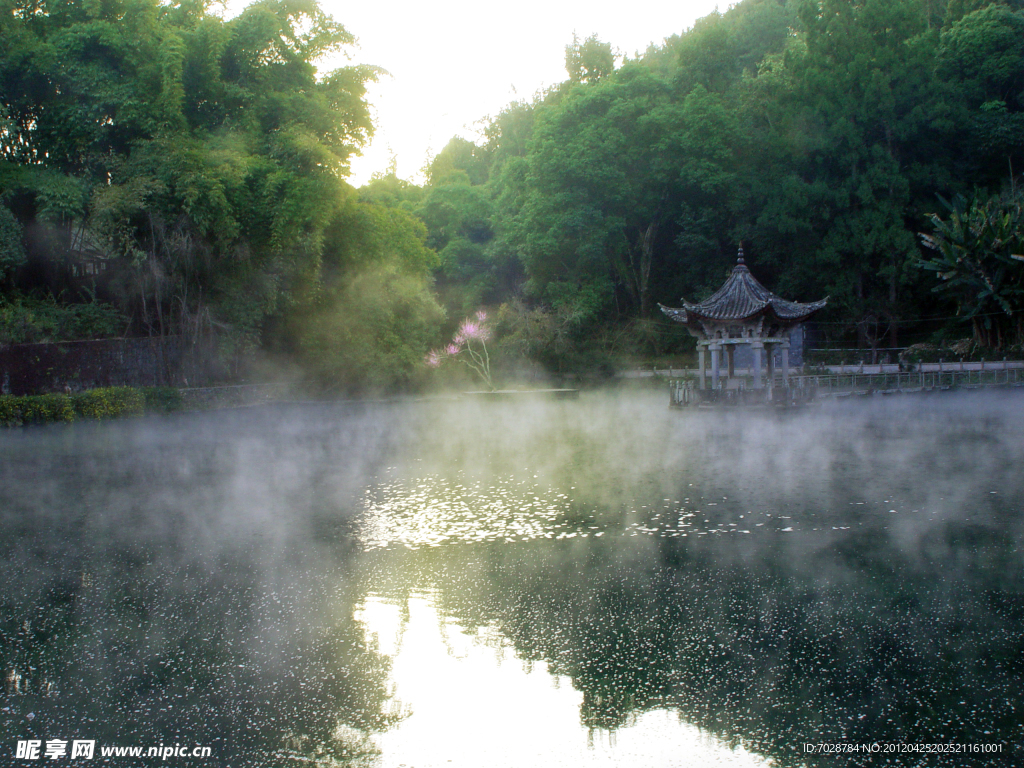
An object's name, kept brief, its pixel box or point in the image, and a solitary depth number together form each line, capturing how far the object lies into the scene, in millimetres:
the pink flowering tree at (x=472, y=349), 38375
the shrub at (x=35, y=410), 21125
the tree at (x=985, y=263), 34562
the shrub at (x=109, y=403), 23047
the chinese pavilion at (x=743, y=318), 24733
